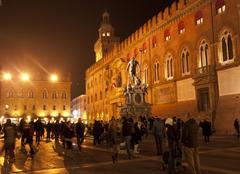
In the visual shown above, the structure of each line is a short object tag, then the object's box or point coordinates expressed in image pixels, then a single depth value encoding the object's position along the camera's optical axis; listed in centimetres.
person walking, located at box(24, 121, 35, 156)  1084
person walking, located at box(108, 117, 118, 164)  894
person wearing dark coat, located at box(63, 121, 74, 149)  1075
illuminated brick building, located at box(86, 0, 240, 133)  1988
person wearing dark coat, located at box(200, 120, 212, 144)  1428
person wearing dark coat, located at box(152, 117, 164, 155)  1010
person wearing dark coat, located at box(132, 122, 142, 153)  1082
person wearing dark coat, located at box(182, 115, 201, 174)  653
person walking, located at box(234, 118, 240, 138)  1644
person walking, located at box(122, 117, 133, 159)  958
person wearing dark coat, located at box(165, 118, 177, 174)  672
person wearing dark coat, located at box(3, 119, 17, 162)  936
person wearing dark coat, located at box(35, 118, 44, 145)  1497
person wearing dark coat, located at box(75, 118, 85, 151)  1144
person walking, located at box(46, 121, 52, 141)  2020
